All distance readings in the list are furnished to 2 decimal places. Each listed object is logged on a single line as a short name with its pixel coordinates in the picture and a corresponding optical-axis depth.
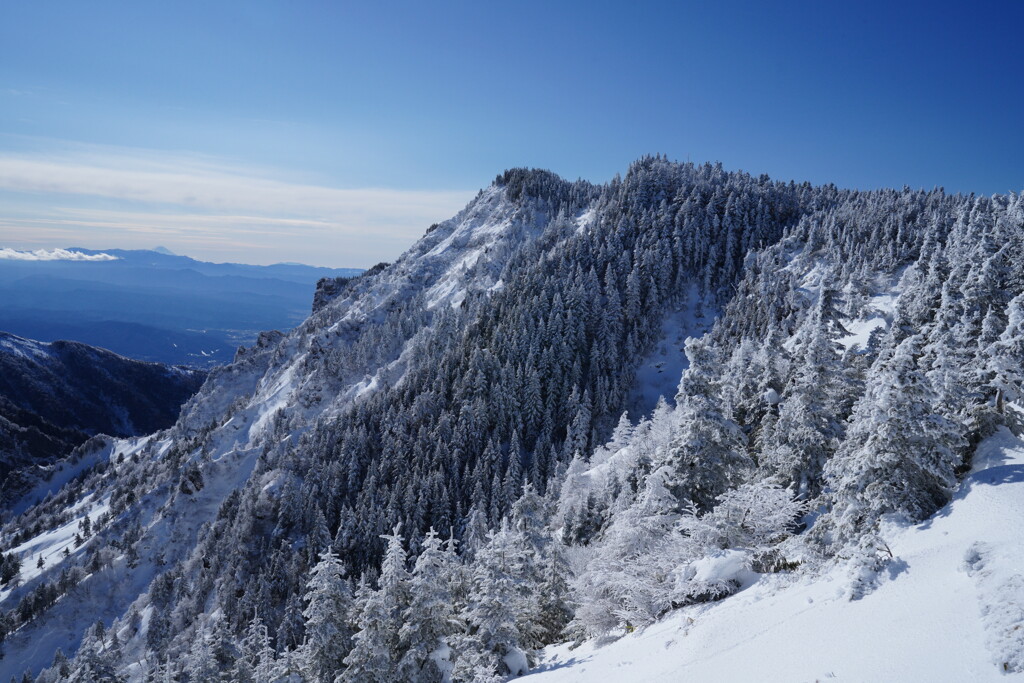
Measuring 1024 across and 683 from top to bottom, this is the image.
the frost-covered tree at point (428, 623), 23.67
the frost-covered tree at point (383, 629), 23.75
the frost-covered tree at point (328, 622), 25.72
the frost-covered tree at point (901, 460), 16.62
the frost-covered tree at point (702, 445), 26.39
